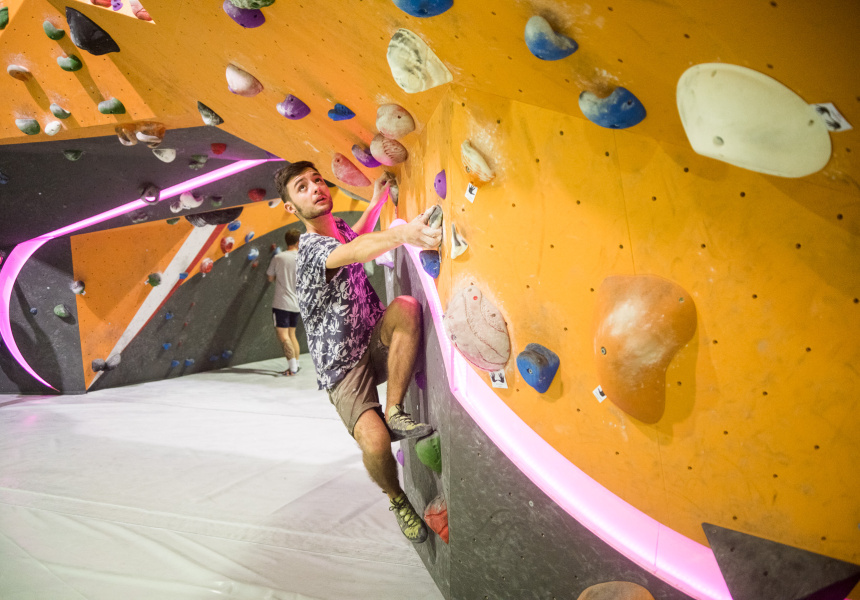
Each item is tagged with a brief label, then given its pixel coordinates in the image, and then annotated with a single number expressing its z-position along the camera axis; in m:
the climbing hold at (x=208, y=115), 2.49
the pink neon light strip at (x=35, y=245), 4.08
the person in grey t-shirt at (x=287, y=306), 5.45
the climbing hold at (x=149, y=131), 2.76
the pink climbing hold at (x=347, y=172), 2.30
